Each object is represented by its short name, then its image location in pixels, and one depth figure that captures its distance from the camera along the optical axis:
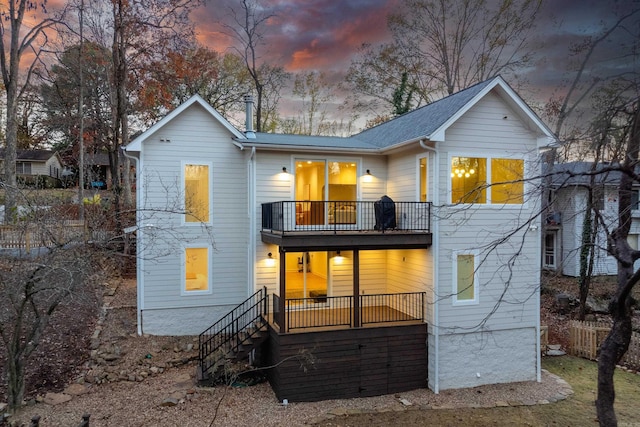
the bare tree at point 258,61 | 24.02
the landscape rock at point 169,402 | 8.63
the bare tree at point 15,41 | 17.16
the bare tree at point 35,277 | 7.11
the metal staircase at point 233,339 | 9.75
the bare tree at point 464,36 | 21.03
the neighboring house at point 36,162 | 34.25
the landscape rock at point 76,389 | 8.87
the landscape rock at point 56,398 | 8.38
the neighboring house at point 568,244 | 21.13
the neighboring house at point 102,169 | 31.89
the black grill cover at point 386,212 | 11.05
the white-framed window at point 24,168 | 34.66
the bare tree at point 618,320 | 6.30
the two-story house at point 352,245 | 10.09
